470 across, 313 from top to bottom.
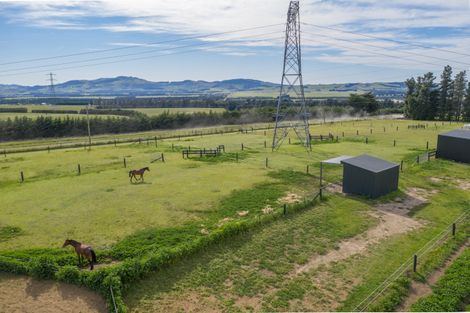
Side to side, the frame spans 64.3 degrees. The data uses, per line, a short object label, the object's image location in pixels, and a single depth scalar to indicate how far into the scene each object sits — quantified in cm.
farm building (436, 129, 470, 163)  3459
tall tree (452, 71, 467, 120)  9006
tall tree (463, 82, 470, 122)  8500
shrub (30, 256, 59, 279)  1367
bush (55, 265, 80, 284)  1323
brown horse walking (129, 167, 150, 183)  2730
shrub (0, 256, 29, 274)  1404
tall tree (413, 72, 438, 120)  9038
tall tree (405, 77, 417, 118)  9238
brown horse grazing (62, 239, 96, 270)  1407
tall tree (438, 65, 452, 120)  9081
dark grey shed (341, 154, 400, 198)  2350
